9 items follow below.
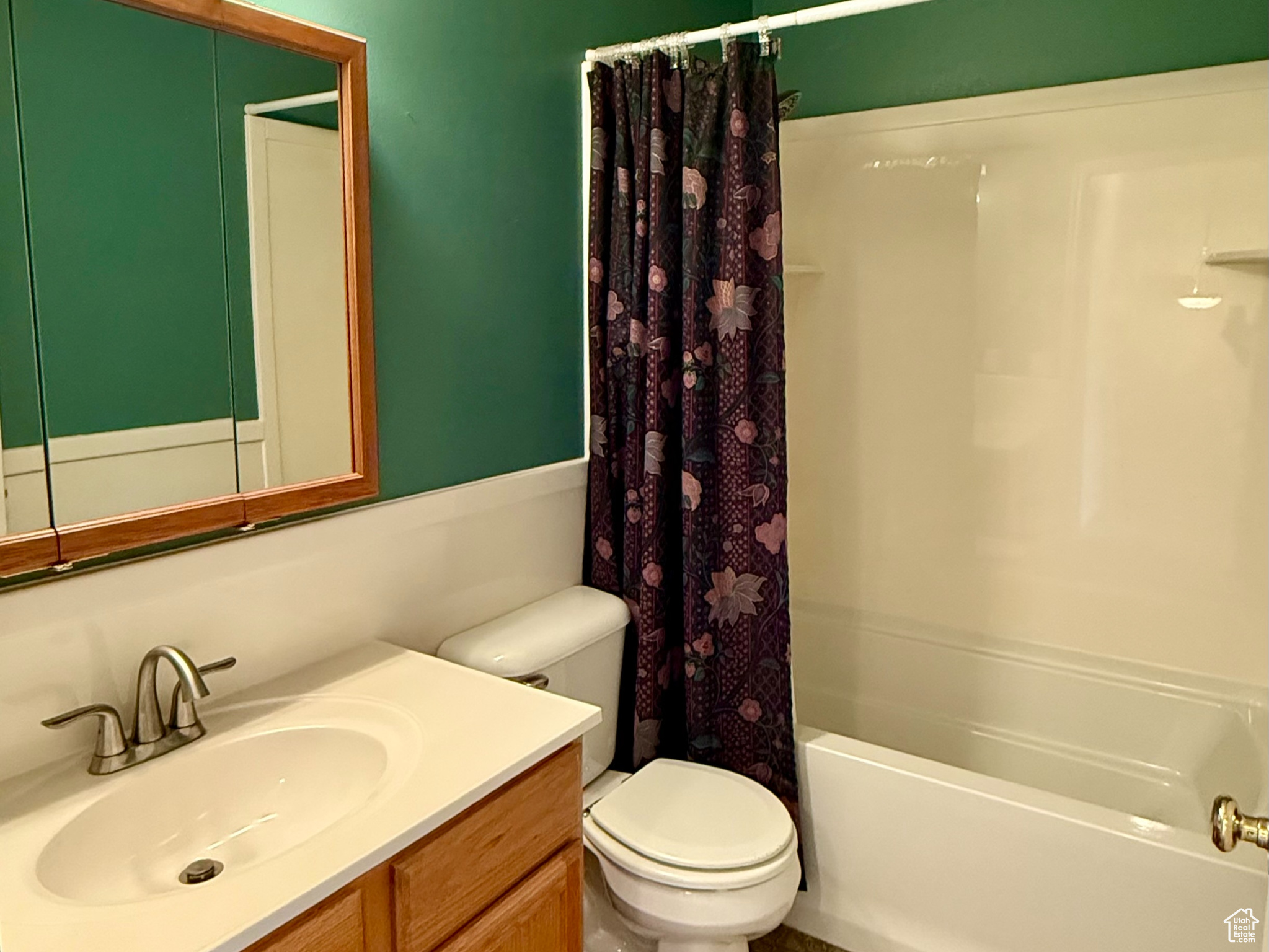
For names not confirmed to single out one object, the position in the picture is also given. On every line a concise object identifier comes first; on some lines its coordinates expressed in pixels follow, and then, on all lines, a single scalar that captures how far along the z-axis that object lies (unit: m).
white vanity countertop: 1.00
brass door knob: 0.95
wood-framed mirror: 1.24
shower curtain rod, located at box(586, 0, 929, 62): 1.80
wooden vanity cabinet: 1.14
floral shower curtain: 1.96
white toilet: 1.73
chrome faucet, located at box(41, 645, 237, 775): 1.29
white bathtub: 1.76
